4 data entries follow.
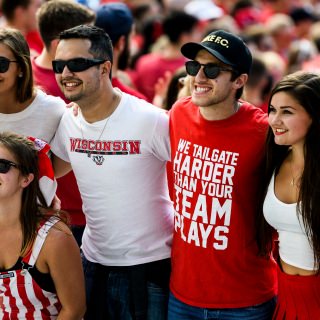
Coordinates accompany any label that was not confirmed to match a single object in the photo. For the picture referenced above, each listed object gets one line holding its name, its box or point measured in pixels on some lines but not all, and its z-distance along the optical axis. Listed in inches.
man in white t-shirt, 290.4
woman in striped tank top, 274.5
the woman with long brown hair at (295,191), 258.8
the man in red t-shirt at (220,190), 274.5
